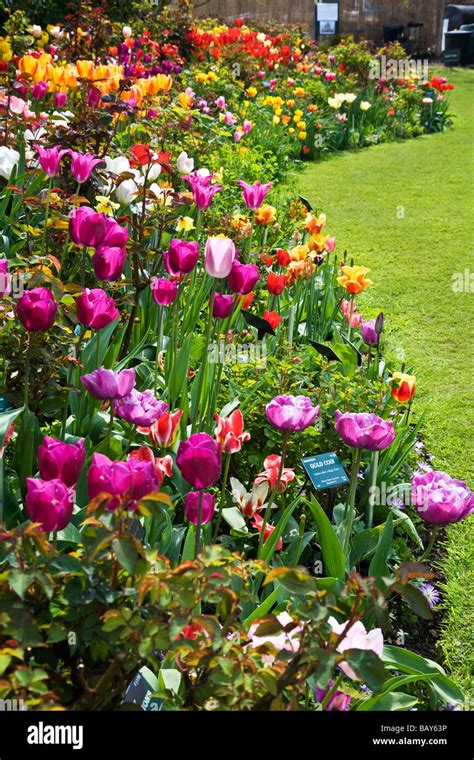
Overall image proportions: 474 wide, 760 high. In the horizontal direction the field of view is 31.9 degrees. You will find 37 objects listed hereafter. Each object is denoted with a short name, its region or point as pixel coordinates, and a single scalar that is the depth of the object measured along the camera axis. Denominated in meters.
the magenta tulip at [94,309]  2.13
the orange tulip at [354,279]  3.27
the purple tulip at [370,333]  3.15
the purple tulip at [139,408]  1.88
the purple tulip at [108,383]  1.79
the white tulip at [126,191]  3.45
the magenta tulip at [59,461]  1.49
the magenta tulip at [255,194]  3.32
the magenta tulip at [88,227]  2.39
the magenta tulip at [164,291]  2.64
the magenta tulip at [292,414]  1.98
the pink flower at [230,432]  2.16
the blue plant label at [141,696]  1.44
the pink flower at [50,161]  3.06
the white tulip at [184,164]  3.85
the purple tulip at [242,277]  2.59
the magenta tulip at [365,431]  1.98
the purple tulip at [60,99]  4.30
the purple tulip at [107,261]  2.37
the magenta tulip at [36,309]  1.93
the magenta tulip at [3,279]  2.20
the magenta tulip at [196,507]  1.73
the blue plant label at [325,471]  2.41
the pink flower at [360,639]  1.45
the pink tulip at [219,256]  2.20
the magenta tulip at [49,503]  1.37
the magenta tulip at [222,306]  2.47
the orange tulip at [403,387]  2.69
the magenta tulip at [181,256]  2.51
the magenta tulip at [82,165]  2.96
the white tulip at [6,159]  3.30
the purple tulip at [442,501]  2.08
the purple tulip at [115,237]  2.47
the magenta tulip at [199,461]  1.54
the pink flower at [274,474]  2.31
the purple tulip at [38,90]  4.32
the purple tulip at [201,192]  3.06
